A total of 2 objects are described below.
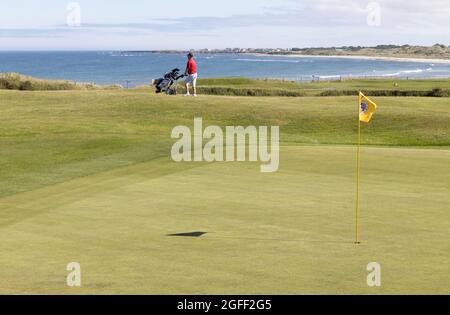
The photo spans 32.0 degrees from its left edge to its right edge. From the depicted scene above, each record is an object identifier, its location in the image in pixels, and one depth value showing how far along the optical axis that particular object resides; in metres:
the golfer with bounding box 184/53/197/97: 37.09
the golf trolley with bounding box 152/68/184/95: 42.11
